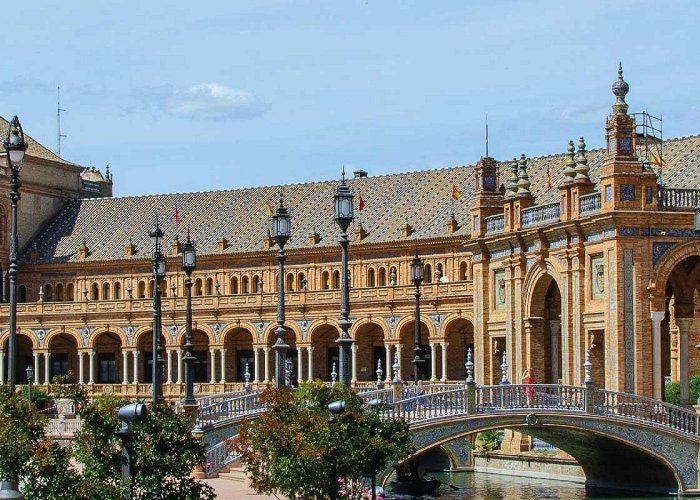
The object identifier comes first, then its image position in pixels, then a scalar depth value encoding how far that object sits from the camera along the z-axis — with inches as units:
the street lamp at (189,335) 2266.2
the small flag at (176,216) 4617.1
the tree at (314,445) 1651.1
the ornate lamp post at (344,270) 1877.5
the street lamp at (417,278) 2583.7
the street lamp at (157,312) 2235.2
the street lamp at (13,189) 1694.1
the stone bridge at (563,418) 2194.9
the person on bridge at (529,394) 2239.2
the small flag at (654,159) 2995.6
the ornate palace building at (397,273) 2509.8
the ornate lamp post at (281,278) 2033.7
